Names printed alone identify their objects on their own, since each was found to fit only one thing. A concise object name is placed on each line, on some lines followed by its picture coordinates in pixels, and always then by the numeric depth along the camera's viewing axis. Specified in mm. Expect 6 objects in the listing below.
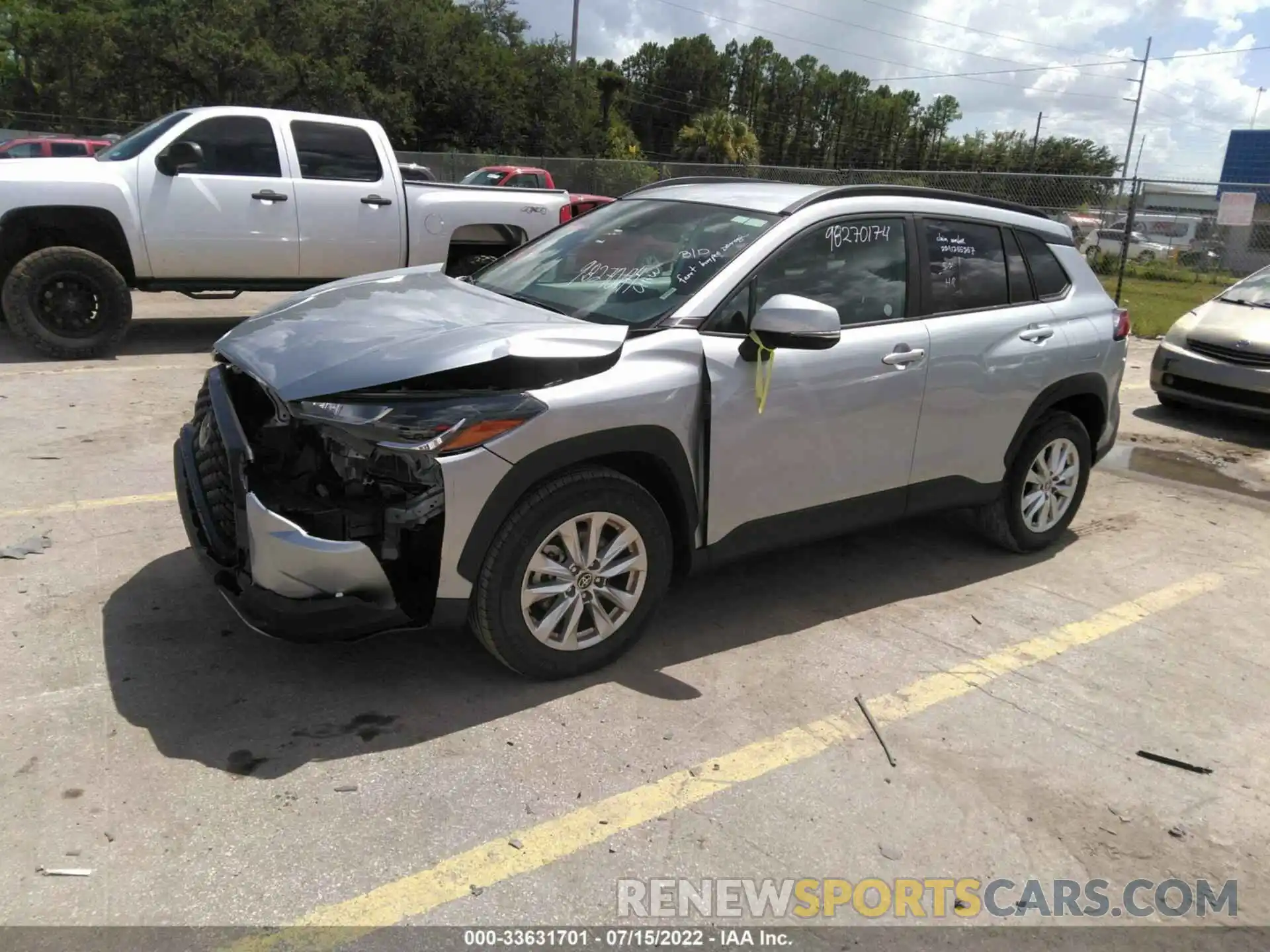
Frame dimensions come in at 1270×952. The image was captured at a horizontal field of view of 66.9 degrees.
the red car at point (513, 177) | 21031
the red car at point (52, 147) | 19656
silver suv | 3098
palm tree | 53844
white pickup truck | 7906
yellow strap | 3678
